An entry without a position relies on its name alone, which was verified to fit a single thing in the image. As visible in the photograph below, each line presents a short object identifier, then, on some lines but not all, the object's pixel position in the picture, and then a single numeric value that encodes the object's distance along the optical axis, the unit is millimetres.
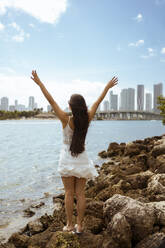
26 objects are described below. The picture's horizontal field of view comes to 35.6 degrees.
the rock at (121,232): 4316
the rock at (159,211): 4727
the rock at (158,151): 12531
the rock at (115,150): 21184
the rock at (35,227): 6447
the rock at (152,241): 4035
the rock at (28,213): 8638
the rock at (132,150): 16984
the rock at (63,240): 4406
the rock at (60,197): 9818
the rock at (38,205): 9414
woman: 4375
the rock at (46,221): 6531
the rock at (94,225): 5095
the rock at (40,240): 4945
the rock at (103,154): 21869
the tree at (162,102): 25484
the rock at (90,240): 4462
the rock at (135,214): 4438
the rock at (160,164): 9184
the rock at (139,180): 8234
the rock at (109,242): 4316
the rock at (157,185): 6566
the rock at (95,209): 5632
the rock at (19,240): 5424
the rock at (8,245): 5541
